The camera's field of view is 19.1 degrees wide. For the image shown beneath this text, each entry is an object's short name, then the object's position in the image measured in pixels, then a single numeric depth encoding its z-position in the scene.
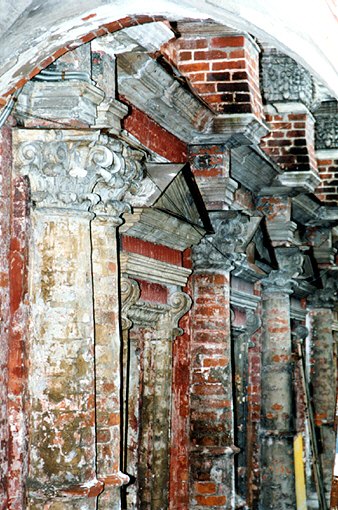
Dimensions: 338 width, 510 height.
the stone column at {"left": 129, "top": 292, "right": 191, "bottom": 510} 8.83
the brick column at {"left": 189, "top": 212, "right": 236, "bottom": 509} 9.62
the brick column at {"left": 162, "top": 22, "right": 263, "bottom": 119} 10.00
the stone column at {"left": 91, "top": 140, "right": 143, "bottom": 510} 6.52
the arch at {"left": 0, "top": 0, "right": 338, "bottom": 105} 4.03
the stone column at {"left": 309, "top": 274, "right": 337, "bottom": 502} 16.72
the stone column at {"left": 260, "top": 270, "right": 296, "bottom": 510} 12.74
